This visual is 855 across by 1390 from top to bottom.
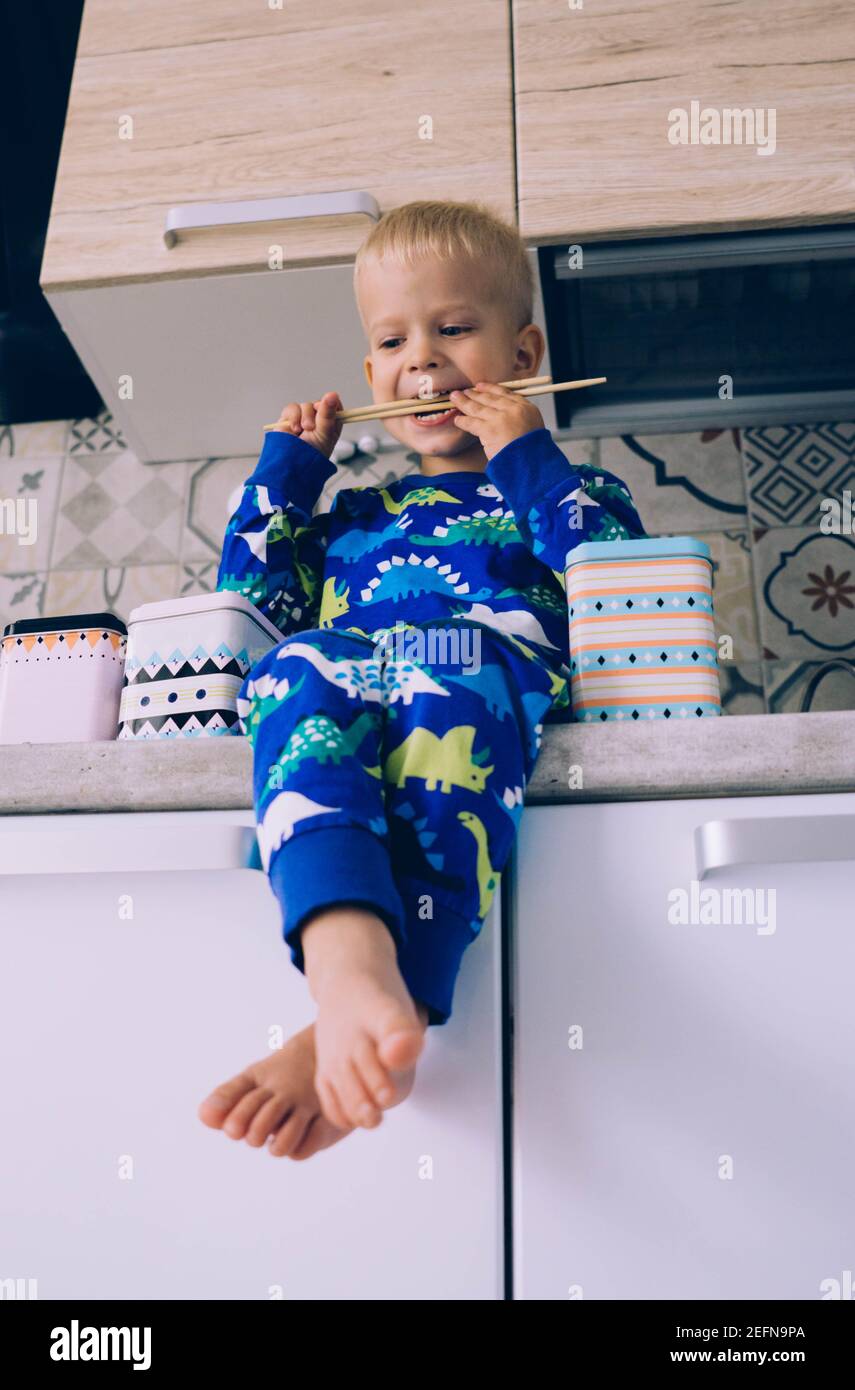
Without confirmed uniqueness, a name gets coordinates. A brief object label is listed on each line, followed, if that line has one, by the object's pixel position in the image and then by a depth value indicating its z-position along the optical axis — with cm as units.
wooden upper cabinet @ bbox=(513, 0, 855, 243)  118
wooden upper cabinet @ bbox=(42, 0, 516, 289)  124
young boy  62
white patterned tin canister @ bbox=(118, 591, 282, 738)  91
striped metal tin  85
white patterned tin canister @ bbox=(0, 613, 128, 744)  100
